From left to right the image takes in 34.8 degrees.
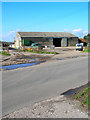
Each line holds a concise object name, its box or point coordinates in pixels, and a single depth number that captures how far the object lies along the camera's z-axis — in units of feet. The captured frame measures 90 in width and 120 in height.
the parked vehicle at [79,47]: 112.88
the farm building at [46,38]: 163.73
